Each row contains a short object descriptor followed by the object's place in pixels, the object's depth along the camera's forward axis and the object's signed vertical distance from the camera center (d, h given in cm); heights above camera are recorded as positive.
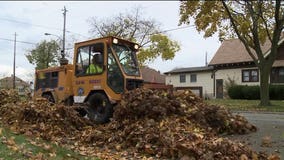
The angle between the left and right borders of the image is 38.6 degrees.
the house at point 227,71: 3897 +251
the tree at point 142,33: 5406 +823
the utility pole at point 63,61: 1452 +119
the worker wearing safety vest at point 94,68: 1220 +80
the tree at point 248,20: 2578 +506
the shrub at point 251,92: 3541 +29
